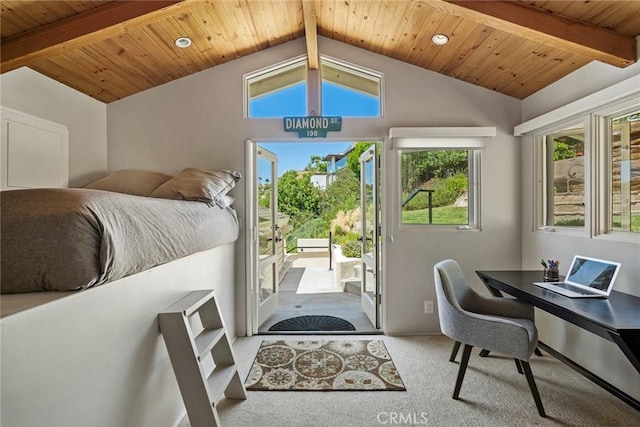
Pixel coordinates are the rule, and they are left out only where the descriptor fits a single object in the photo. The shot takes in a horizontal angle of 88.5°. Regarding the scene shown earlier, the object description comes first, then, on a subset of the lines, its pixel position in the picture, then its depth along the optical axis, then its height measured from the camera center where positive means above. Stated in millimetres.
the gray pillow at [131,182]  2725 +256
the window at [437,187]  3402 +252
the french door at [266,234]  3448 -254
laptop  2031 -457
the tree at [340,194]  8766 +471
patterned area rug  2359 -1236
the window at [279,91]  3387 +1263
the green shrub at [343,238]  7692 -641
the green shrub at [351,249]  5891 -690
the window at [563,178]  2684 +292
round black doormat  3475 -1233
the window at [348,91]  3352 +1253
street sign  3221 +851
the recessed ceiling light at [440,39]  2711 +1438
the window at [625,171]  2213 +272
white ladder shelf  1661 -767
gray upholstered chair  1992 -748
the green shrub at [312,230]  9273 -523
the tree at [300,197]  9359 +418
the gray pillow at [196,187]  2506 +202
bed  963 -342
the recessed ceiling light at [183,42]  2709 +1423
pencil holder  2449 -484
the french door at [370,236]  3424 -277
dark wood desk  1499 -539
